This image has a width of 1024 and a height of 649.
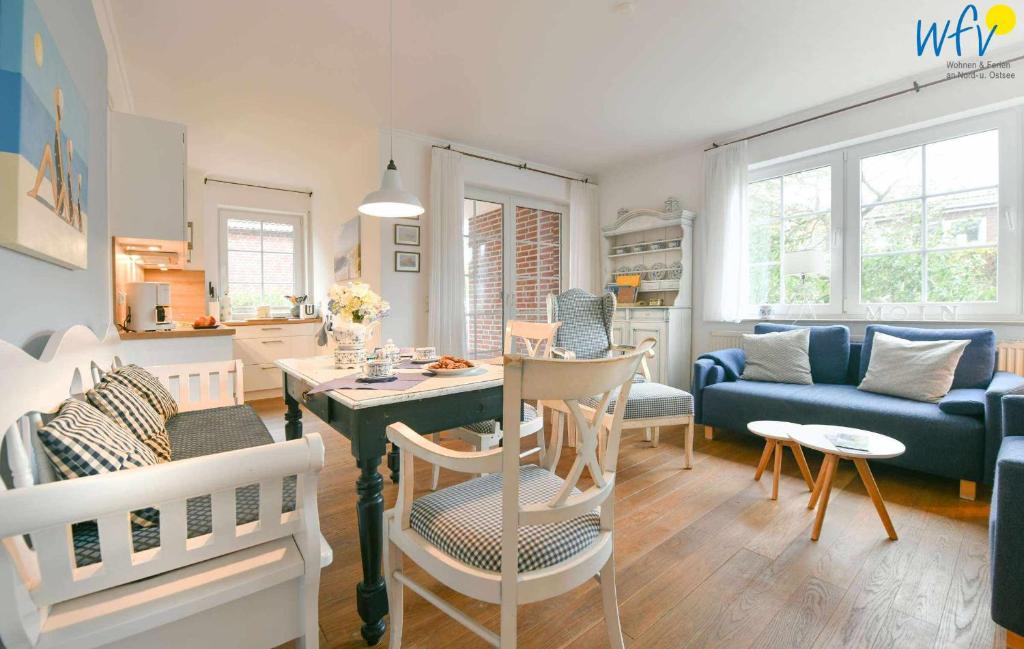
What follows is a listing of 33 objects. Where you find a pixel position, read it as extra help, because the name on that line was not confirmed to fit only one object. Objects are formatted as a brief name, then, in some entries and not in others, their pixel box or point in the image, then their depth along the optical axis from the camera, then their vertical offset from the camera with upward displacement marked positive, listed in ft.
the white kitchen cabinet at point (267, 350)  15.97 -1.11
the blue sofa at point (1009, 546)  4.05 -2.15
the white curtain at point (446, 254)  13.87 +2.09
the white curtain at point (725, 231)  13.35 +2.68
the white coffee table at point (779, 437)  7.33 -1.98
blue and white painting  3.46 +1.66
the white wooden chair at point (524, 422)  6.81 -1.59
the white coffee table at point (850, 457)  6.28 -2.02
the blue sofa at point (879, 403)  7.43 -1.73
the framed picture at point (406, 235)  13.65 +2.65
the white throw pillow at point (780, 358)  10.87 -1.02
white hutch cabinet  13.98 +1.19
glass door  15.94 +2.03
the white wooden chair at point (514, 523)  3.12 -1.70
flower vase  6.68 -0.40
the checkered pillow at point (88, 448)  2.86 -0.89
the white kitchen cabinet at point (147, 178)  9.11 +3.07
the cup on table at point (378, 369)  5.53 -0.62
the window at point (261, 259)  17.61 +2.54
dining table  4.42 -1.05
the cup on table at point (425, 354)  7.26 -0.60
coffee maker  10.00 +0.33
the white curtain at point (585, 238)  17.53 +3.25
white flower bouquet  6.70 +0.26
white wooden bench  2.35 -1.49
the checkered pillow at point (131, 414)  4.54 -1.01
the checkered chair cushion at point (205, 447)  3.00 -1.56
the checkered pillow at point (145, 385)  5.69 -0.90
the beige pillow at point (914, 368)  8.71 -1.05
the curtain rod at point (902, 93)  9.58 +5.43
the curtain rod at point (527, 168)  14.82 +5.63
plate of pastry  5.85 -0.66
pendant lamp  7.85 +2.14
